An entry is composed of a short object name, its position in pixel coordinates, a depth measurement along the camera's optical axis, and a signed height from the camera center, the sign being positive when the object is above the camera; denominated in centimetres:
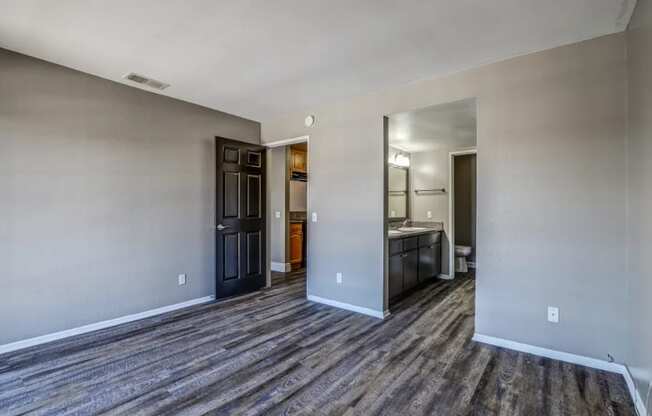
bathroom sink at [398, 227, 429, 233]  478 -34
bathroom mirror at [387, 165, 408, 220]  561 +27
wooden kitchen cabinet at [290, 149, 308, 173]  615 +94
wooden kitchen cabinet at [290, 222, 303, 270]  598 -72
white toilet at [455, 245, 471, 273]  579 -95
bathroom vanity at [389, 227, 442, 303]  395 -73
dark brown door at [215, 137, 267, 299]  410 -14
